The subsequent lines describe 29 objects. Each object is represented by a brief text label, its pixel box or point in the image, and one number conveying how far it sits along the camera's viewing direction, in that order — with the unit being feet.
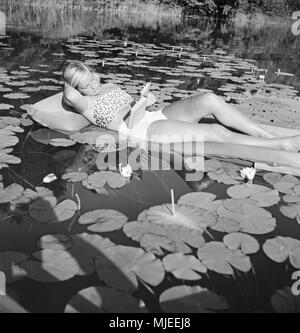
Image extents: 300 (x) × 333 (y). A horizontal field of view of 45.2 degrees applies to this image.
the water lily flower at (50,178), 7.23
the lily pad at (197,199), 6.72
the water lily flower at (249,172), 7.80
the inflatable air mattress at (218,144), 8.28
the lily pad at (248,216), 5.98
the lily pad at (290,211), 6.59
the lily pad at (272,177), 7.88
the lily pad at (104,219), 5.83
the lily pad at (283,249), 5.37
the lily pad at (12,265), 4.76
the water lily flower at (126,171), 7.59
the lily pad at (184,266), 4.92
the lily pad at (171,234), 5.51
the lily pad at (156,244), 5.39
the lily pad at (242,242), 5.46
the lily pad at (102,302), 4.26
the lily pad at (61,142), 9.24
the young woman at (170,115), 8.94
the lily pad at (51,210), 6.05
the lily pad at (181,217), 6.05
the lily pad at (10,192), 6.50
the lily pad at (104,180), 7.28
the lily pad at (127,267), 4.71
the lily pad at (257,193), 6.89
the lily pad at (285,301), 4.54
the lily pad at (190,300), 4.36
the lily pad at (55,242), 5.31
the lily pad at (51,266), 4.74
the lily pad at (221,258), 5.08
